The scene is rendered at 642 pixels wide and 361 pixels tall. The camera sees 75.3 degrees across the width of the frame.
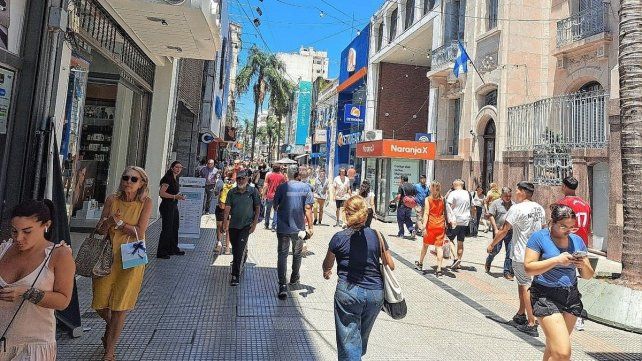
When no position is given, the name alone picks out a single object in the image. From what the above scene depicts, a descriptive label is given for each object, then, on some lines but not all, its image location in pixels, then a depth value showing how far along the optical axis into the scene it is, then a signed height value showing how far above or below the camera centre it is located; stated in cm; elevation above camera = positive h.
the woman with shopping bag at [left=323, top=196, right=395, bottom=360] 303 -53
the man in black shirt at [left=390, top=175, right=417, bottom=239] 1137 +3
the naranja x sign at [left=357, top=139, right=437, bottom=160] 1478 +221
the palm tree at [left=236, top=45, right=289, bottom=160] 3866 +1195
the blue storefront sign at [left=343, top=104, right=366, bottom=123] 2866 +648
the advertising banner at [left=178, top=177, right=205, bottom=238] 848 -24
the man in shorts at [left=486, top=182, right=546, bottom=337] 483 -17
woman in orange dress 725 -14
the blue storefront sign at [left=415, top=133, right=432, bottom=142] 2019 +368
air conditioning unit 2447 +442
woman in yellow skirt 346 -51
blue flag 1625 +608
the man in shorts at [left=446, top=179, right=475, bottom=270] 741 +6
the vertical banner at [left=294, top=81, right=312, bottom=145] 5312 +1190
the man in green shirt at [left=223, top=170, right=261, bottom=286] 586 -20
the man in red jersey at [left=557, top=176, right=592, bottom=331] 503 +19
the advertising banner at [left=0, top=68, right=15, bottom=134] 430 +95
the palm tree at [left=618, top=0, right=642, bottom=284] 571 +136
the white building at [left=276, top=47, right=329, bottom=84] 8819 +3003
